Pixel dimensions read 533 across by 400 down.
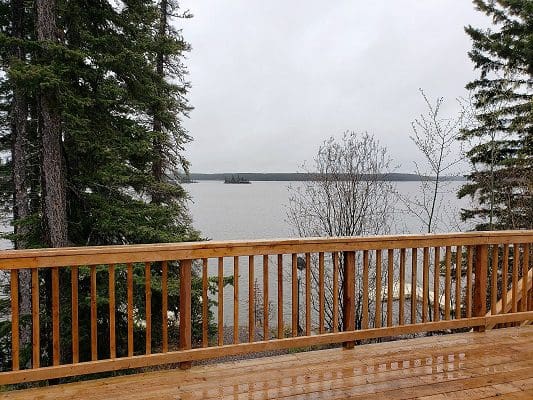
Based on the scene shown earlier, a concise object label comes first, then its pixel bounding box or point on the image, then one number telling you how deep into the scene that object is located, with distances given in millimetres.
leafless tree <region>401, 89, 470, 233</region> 8031
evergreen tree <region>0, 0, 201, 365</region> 6074
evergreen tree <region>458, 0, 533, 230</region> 8875
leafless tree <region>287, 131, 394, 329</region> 9195
